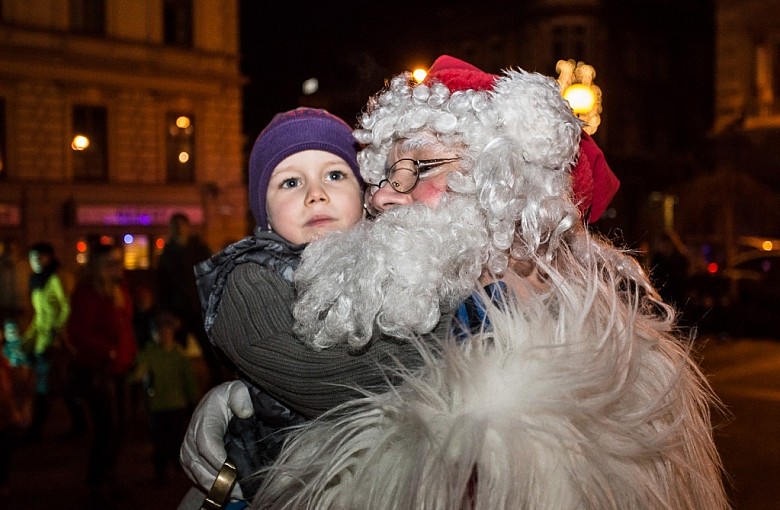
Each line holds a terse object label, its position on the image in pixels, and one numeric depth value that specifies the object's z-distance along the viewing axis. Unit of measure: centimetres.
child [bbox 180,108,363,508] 170
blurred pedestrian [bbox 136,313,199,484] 621
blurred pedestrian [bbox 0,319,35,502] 571
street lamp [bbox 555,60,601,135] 716
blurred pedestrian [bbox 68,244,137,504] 593
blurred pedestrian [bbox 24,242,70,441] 758
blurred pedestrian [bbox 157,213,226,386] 708
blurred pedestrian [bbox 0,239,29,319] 831
